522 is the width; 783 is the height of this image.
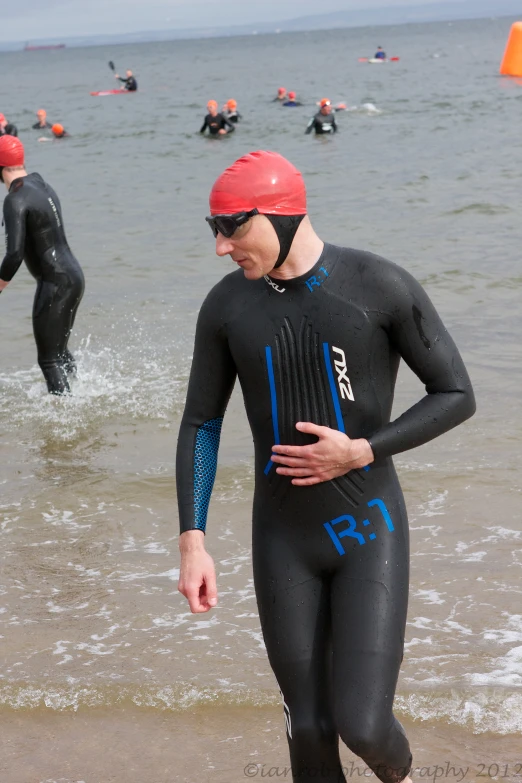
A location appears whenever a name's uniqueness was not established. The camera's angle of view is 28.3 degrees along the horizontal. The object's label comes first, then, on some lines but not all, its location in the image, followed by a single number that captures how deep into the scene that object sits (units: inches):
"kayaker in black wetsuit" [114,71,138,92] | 2172.7
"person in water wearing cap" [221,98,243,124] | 1405.8
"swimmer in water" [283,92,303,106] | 1690.0
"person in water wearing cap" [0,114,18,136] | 1034.0
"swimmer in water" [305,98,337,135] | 1214.9
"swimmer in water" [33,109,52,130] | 1447.3
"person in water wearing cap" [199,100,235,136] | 1294.3
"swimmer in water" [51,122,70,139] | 1437.0
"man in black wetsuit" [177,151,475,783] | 112.3
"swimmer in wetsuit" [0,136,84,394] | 298.8
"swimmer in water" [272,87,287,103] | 1712.4
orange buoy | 1279.4
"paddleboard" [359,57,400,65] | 2979.8
